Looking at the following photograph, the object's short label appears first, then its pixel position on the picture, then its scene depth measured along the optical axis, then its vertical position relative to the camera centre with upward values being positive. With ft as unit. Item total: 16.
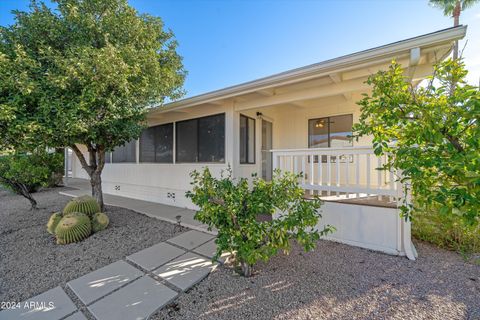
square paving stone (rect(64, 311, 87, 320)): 6.59 -5.13
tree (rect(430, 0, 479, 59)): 34.35 +27.16
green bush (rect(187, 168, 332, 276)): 7.57 -2.16
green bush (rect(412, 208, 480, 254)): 10.50 -4.02
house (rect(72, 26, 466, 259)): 10.65 +2.35
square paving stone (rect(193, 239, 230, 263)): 10.11 -4.81
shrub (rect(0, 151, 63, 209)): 18.74 -1.02
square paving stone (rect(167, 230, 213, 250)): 11.59 -4.77
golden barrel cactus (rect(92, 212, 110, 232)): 13.67 -4.19
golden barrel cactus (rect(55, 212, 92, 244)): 12.04 -4.12
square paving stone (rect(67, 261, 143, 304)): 7.68 -5.03
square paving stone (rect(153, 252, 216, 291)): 8.22 -4.88
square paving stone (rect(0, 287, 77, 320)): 6.72 -5.16
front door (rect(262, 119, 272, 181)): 21.57 +1.00
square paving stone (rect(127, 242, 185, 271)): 9.68 -4.90
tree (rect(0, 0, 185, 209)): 11.04 +5.14
